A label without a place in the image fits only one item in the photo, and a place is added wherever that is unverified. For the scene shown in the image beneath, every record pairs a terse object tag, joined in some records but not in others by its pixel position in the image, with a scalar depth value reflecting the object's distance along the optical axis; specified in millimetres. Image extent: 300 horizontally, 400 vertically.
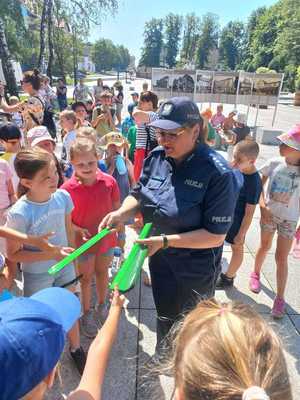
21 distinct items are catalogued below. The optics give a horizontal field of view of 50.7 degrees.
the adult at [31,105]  5691
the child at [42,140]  3385
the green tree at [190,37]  97625
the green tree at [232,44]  93562
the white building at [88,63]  110369
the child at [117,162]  3771
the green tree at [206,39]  94250
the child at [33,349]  938
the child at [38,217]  2213
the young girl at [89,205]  2646
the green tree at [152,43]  103125
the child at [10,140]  3525
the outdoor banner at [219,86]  12133
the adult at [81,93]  14578
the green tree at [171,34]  101938
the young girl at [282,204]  2990
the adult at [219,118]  11479
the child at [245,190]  3184
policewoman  1812
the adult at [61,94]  17092
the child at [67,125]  4520
